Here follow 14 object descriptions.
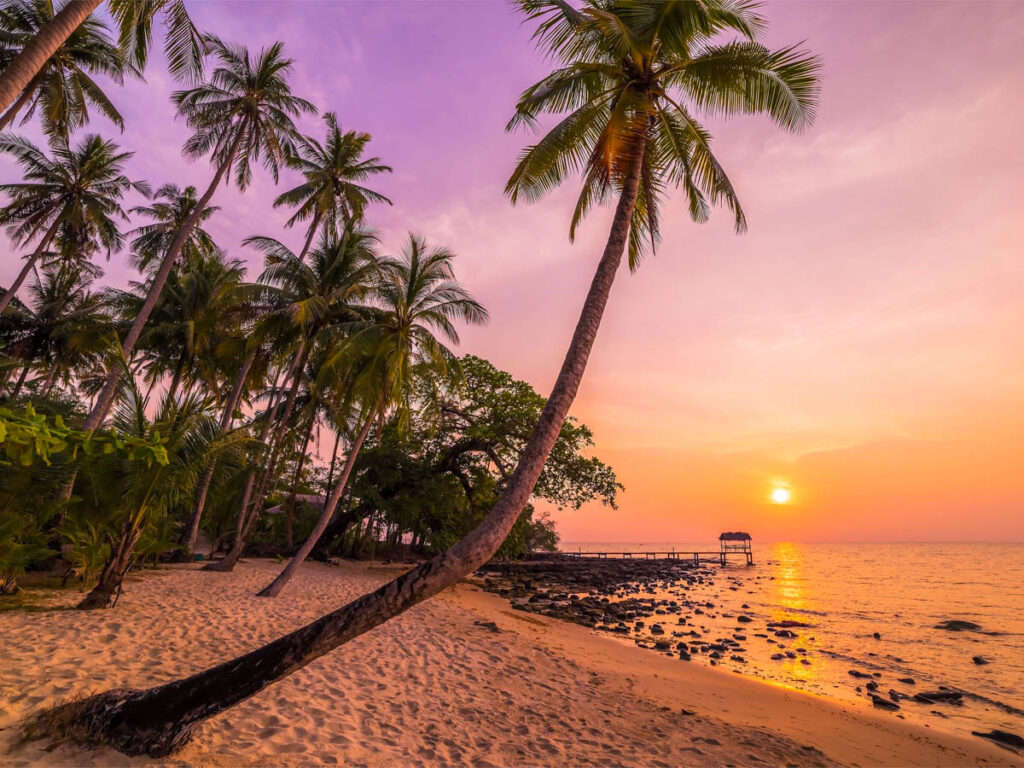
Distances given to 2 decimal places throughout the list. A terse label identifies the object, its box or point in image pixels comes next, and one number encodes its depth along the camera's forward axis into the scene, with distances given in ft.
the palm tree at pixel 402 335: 40.78
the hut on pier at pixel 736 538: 193.88
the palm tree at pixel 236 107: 49.90
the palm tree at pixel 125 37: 20.54
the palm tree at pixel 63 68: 42.88
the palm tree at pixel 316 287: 45.93
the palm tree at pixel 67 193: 57.36
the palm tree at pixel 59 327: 64.08
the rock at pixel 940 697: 32.12
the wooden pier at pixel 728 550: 193.58
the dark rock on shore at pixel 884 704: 29.60
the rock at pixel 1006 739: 24.66
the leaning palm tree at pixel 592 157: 11.49
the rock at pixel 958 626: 57.16
